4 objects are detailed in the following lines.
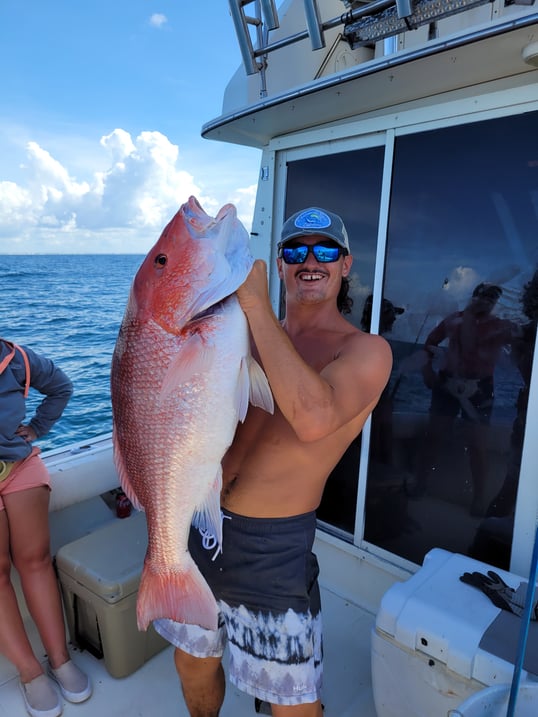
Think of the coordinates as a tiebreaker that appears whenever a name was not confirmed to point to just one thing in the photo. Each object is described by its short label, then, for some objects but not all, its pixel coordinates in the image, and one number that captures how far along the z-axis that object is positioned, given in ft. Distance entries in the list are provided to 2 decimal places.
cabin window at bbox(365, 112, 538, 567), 8.00
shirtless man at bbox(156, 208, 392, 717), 5.67
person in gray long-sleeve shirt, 7.74
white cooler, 5.88
